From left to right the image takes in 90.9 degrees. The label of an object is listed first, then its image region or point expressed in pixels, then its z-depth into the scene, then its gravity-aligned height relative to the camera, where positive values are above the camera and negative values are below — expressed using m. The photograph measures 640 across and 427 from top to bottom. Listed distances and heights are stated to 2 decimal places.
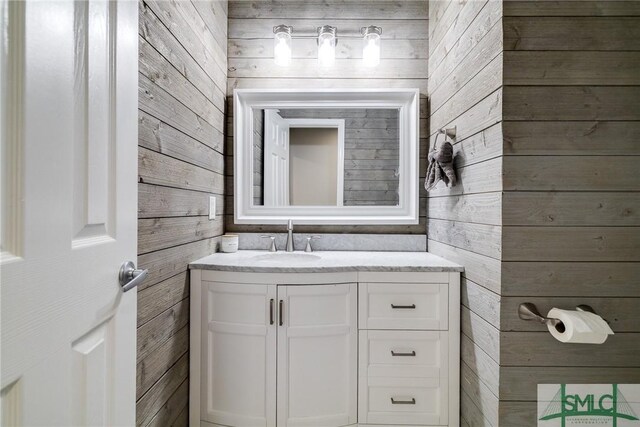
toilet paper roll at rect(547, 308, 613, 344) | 0.99 -0.37
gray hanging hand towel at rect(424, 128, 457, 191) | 1.47 +0.22
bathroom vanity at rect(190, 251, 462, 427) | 1.42 -0.62
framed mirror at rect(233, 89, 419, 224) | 1.99 +0.31
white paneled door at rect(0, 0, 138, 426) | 0.47 +0.00
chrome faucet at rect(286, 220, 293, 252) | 1.90 -0.17
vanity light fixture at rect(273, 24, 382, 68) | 1.86 +1.00
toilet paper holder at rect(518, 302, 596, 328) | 1.05 -0.35
